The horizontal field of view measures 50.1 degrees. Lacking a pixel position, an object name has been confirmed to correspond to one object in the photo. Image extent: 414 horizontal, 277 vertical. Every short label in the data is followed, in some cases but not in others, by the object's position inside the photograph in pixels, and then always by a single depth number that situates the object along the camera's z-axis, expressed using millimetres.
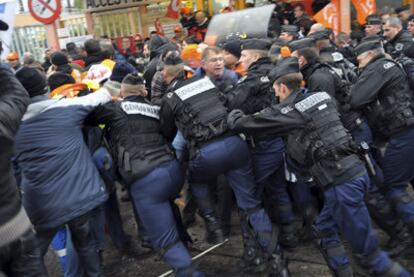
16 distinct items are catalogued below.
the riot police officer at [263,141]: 4188
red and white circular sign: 9261
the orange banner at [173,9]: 14492
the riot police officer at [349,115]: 4309
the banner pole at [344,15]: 9801
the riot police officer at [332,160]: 3367
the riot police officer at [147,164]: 3672
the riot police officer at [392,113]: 4102
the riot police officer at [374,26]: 6836
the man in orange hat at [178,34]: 11188
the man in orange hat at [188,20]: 11922
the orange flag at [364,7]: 8922
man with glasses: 4540
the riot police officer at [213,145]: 3922
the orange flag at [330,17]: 9195
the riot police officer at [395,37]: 5535
